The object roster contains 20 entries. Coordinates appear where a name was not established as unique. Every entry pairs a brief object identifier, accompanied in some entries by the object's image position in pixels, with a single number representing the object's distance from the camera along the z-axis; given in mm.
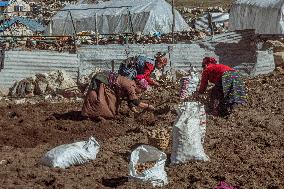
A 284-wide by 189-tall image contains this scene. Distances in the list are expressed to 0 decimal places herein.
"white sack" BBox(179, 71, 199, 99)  11406
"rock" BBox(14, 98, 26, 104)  12972
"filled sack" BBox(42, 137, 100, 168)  7039
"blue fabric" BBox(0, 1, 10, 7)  45362
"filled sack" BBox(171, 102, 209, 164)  6832
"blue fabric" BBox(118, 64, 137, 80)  9992
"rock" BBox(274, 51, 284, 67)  14203
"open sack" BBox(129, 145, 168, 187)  6277
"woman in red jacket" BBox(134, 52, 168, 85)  9859
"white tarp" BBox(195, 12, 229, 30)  38406
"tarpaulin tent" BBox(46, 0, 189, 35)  32188
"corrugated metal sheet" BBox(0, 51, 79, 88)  14539
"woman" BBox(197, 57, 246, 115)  9203
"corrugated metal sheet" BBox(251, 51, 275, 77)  14289
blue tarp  33875
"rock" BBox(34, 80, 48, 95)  13906
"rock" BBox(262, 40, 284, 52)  14648
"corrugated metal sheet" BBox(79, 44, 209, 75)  14591
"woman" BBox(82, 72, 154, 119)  9648
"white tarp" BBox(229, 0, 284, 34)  22734
